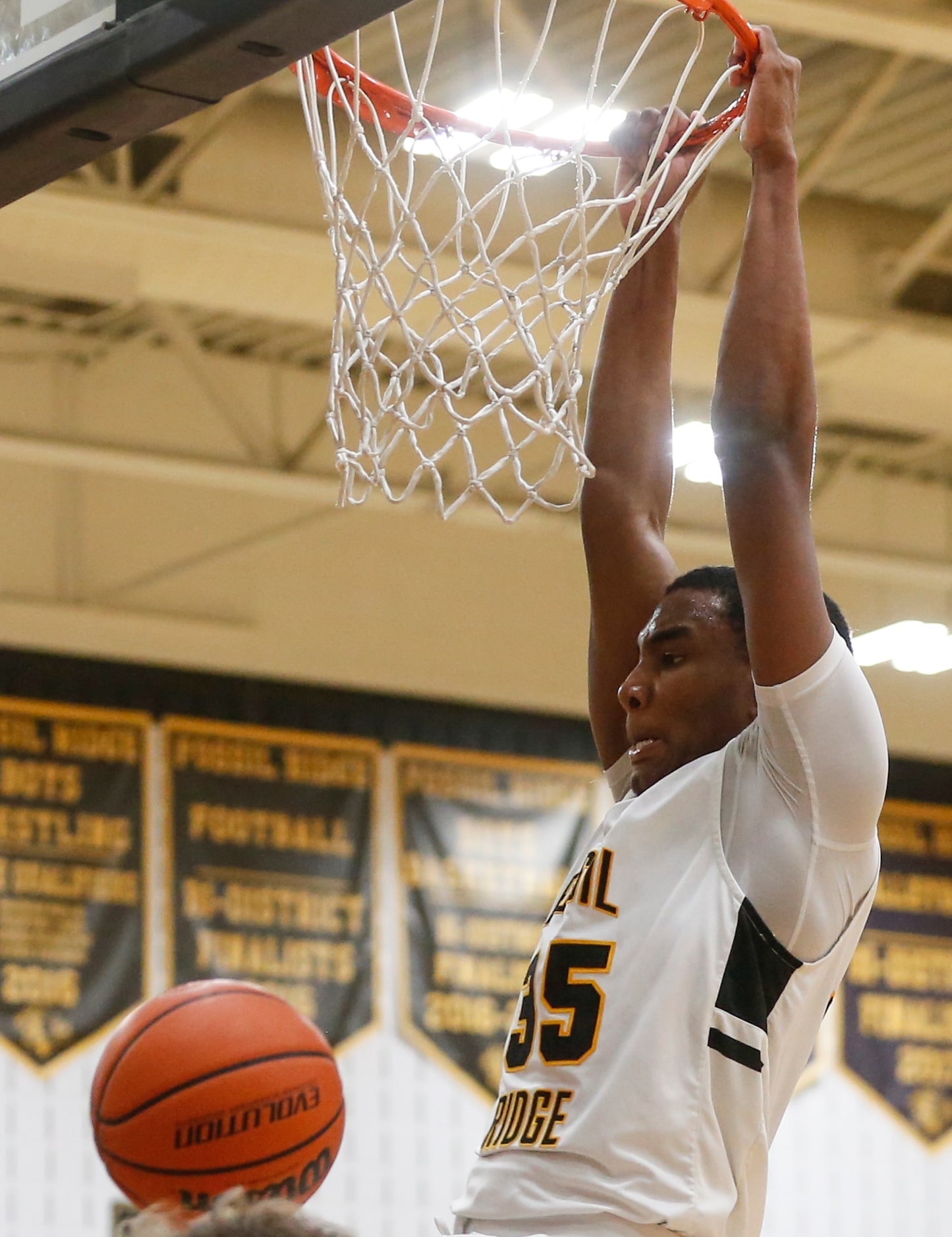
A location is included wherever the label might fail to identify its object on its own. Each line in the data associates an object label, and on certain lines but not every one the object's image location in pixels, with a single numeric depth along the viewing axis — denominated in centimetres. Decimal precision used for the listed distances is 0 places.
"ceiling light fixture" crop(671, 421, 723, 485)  1460
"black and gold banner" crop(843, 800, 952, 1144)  1727
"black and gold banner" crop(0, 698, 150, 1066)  1499
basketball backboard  433
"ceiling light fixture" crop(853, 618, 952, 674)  1716
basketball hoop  550
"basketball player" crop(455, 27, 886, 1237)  445
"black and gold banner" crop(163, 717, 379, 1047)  1559
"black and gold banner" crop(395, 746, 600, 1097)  1605
